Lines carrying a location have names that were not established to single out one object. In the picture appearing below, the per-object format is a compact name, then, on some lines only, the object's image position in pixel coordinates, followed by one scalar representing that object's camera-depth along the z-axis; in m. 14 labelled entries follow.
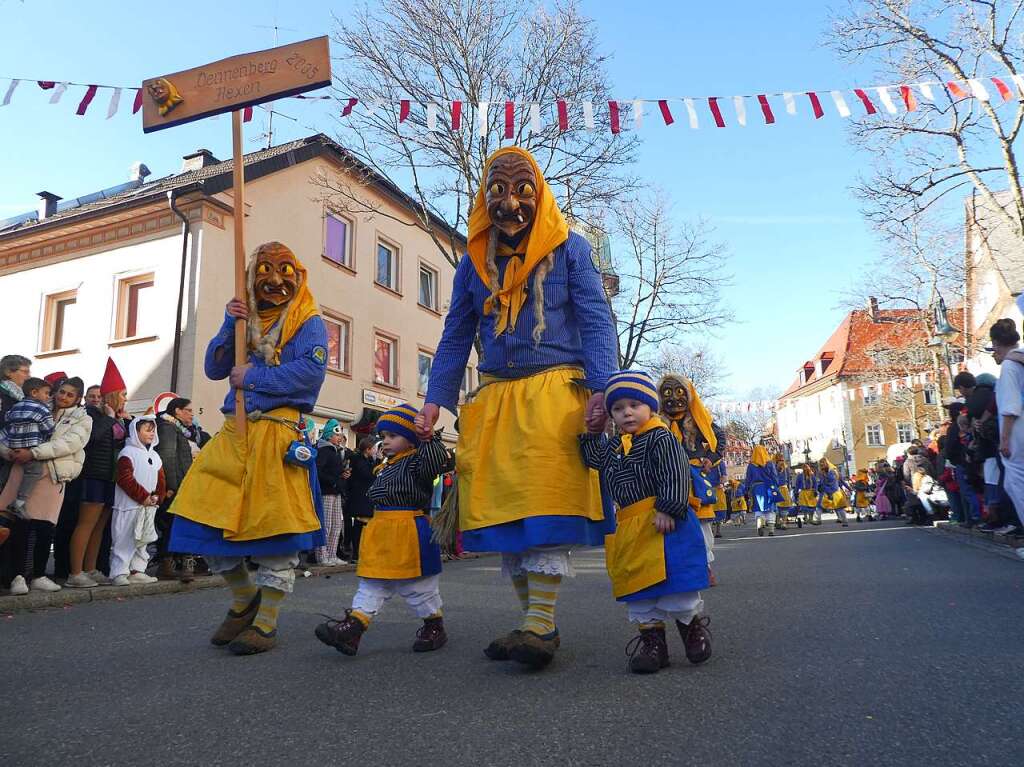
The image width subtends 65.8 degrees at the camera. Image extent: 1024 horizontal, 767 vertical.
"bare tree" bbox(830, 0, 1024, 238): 17.84
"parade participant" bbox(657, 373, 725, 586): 6.96
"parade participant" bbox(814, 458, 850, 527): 22.44
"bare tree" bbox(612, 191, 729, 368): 24.92
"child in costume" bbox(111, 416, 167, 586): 7.94
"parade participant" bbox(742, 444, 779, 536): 16.62
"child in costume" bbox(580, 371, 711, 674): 3.29
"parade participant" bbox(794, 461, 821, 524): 21.09
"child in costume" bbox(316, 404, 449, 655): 3.95
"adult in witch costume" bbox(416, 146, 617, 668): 3.38
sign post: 4.69
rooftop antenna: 10.49
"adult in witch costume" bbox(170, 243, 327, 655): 3.93
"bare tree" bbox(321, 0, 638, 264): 18.00
